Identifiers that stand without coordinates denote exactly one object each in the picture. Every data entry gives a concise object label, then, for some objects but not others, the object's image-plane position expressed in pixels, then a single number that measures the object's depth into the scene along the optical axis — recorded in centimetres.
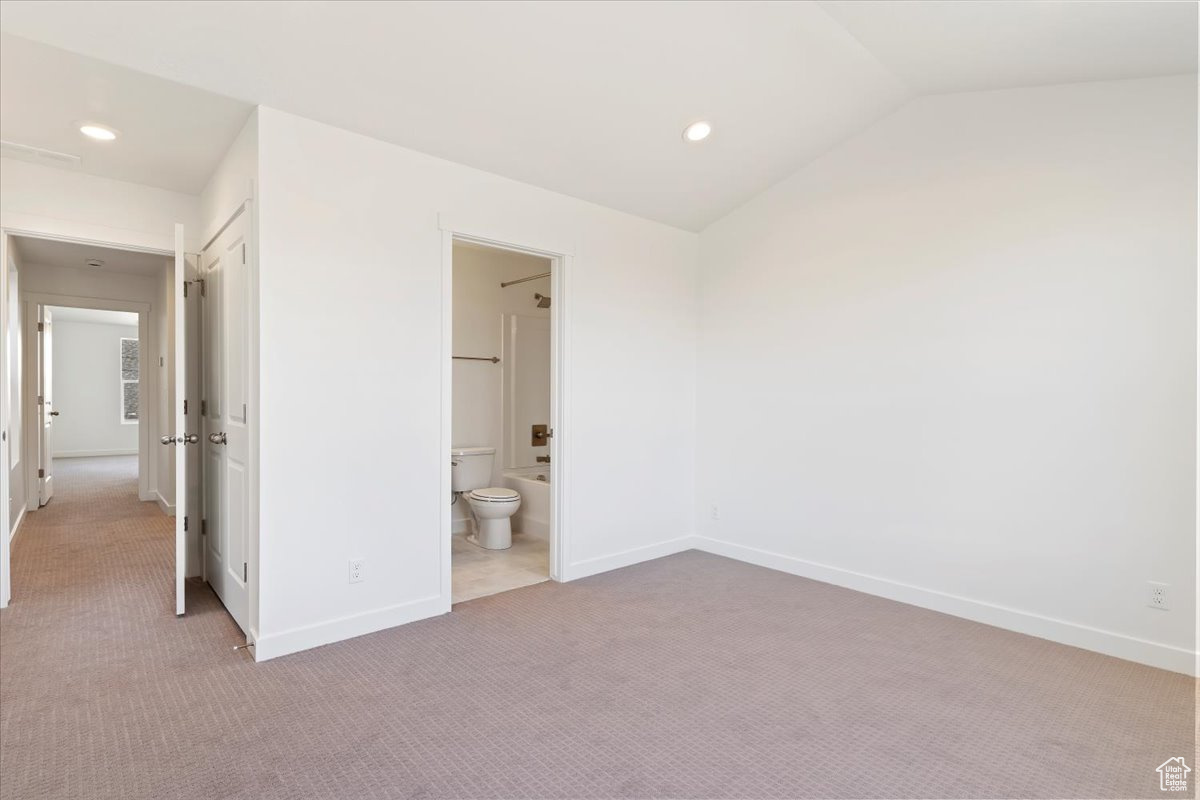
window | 1048
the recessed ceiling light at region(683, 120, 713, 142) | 325
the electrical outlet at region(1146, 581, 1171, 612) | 269
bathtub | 493
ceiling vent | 303
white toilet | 456
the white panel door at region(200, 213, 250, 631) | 291
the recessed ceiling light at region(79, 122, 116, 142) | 282
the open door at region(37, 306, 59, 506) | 600
